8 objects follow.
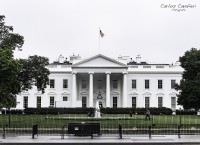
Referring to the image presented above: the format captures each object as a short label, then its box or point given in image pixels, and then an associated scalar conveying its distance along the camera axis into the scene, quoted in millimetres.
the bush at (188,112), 81000
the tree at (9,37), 59000
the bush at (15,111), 85262
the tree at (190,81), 74312
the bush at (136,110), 83312
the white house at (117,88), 103312
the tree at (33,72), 74062
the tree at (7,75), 45094
